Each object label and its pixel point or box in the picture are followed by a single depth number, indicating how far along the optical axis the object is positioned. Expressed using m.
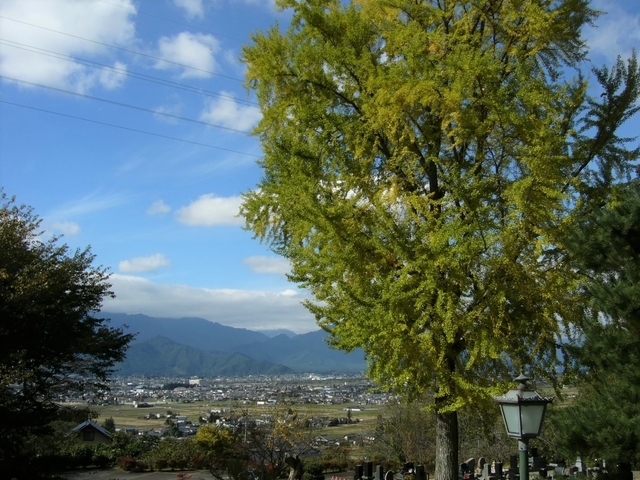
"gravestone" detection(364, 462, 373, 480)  20.59
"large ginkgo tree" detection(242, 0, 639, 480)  9.48
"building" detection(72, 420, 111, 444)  38.83
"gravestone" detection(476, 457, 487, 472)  23.94
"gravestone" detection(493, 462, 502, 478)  20.41
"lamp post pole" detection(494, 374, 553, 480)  6.53
